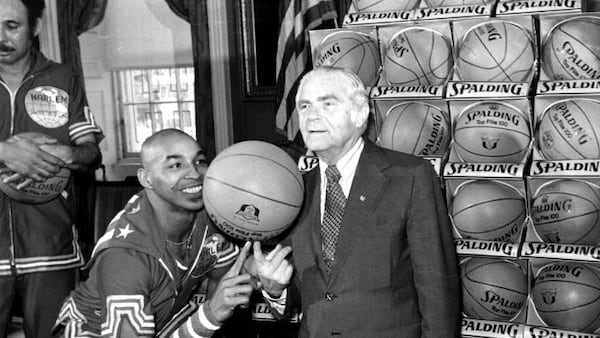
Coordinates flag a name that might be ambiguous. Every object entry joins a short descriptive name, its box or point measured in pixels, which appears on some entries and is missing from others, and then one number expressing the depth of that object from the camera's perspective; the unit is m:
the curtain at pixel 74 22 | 7.34
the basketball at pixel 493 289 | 3.39
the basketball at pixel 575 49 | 3.19
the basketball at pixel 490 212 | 3.35
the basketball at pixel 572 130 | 3.18
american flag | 4.75
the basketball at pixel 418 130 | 3.42
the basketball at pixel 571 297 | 3.23
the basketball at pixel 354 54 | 3.55
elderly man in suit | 2.22
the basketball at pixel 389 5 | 3.60
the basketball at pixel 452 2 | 3.46
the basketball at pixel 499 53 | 3.30
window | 7.47
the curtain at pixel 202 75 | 6.87
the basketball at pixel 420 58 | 3.44
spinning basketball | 2.39
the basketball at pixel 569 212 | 3.21
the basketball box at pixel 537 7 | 3.22
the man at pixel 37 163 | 3.41
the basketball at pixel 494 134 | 3.31
